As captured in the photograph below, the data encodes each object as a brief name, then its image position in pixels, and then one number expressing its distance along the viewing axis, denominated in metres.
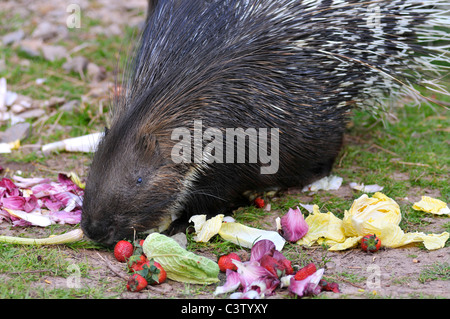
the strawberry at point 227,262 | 2.64
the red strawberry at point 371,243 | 2.82
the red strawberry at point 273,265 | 2.50
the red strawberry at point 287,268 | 2.53
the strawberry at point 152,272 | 2.53
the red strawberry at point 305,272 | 2.48
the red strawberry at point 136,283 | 2.47
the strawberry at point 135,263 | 2.62
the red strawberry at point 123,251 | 2.77
